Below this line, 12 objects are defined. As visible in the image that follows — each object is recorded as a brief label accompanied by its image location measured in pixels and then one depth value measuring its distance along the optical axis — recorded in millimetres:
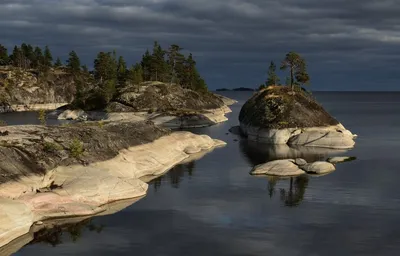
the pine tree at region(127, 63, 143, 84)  141000
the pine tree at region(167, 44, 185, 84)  177125
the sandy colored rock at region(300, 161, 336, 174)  55906
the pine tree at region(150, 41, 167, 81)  166325
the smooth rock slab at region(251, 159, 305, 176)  54750
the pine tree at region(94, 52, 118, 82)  167325
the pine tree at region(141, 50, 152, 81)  171250
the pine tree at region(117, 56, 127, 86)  150200
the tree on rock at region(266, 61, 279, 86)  122662
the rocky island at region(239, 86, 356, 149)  81000
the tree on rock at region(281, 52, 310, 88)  104688
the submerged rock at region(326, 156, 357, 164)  63875
